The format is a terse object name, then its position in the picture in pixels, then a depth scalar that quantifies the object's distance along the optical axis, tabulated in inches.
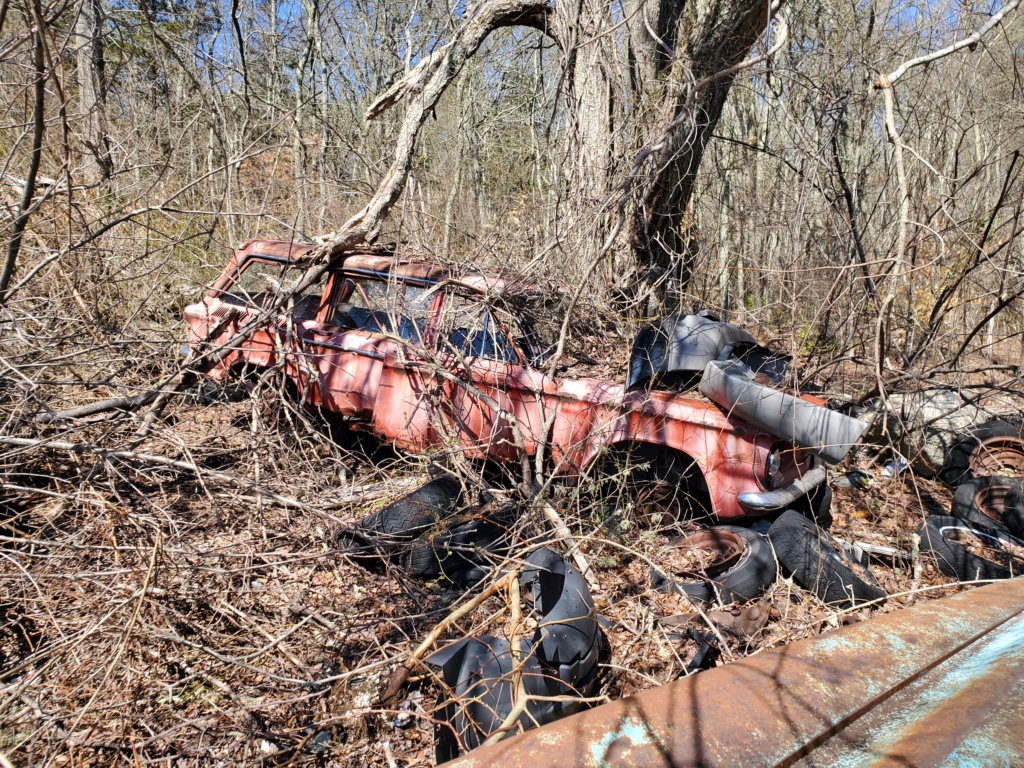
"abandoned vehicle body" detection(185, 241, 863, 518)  147.6
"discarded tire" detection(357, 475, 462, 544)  137.8
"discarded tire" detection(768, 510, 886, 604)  130.7
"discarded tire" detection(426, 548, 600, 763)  90.2
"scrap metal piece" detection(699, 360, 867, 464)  133.0
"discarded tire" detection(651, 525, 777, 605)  132.6
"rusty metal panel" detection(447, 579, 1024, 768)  44.8
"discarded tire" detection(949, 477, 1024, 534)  169.2
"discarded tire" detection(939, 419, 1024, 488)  186.2
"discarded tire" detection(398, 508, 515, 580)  135.9
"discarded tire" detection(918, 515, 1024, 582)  142.8
